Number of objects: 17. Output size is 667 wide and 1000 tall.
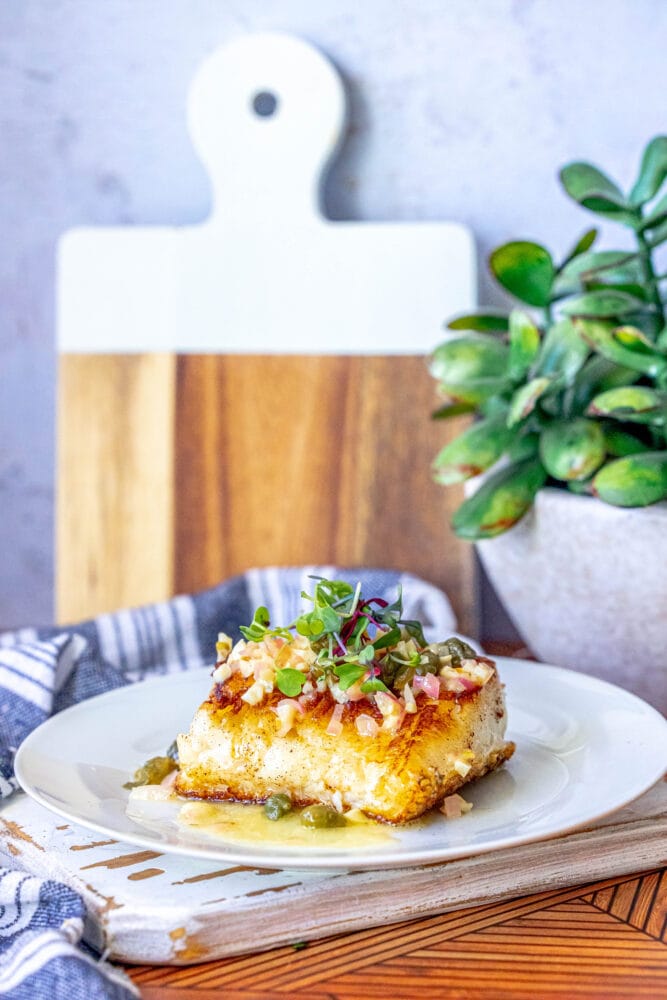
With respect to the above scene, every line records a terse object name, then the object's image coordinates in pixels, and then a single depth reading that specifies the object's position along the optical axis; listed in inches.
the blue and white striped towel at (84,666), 28.7
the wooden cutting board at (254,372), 63.2
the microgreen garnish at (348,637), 35.9
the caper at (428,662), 36.9
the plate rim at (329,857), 29.4
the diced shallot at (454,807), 34.0
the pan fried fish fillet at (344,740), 34.1
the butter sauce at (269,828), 32.5
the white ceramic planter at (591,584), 45.4
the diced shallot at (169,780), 37.6
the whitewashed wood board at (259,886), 30.3
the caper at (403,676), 36.5
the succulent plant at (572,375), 45.9
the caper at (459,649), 38.5
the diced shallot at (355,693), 35.9
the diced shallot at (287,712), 35.6
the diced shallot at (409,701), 35.1
